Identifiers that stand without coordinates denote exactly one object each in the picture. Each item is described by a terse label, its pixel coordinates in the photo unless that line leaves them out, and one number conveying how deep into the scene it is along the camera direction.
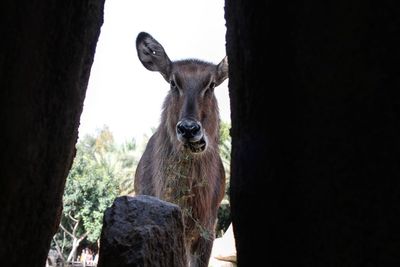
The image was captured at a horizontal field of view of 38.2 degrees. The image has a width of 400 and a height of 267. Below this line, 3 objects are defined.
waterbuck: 7.93
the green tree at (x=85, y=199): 26.66
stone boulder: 4.01
